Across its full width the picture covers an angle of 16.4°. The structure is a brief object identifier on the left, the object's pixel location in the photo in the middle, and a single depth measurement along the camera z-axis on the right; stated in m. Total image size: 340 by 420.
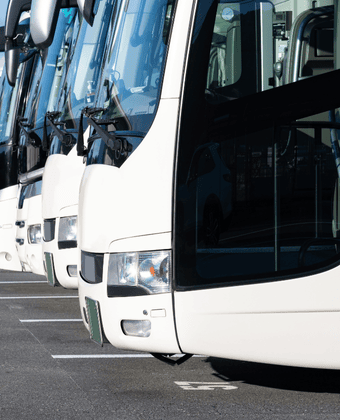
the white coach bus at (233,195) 6.73
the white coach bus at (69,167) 11.18
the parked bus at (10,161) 14.39
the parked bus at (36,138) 12.62
